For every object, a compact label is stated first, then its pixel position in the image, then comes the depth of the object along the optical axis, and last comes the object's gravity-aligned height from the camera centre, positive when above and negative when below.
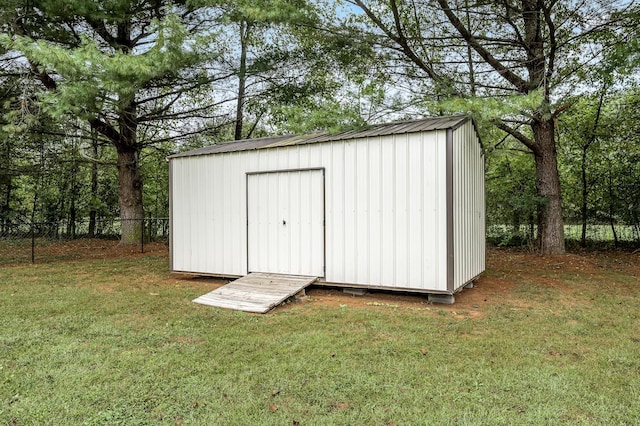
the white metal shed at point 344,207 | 4.82 +0.17
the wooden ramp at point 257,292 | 4.64 -0.89
